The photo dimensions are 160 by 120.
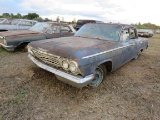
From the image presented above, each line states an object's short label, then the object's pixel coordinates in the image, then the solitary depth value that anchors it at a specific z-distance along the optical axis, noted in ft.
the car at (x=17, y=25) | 34.35
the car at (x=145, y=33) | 67.51
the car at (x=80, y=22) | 47.06
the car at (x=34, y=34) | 20.25
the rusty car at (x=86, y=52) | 9.73
